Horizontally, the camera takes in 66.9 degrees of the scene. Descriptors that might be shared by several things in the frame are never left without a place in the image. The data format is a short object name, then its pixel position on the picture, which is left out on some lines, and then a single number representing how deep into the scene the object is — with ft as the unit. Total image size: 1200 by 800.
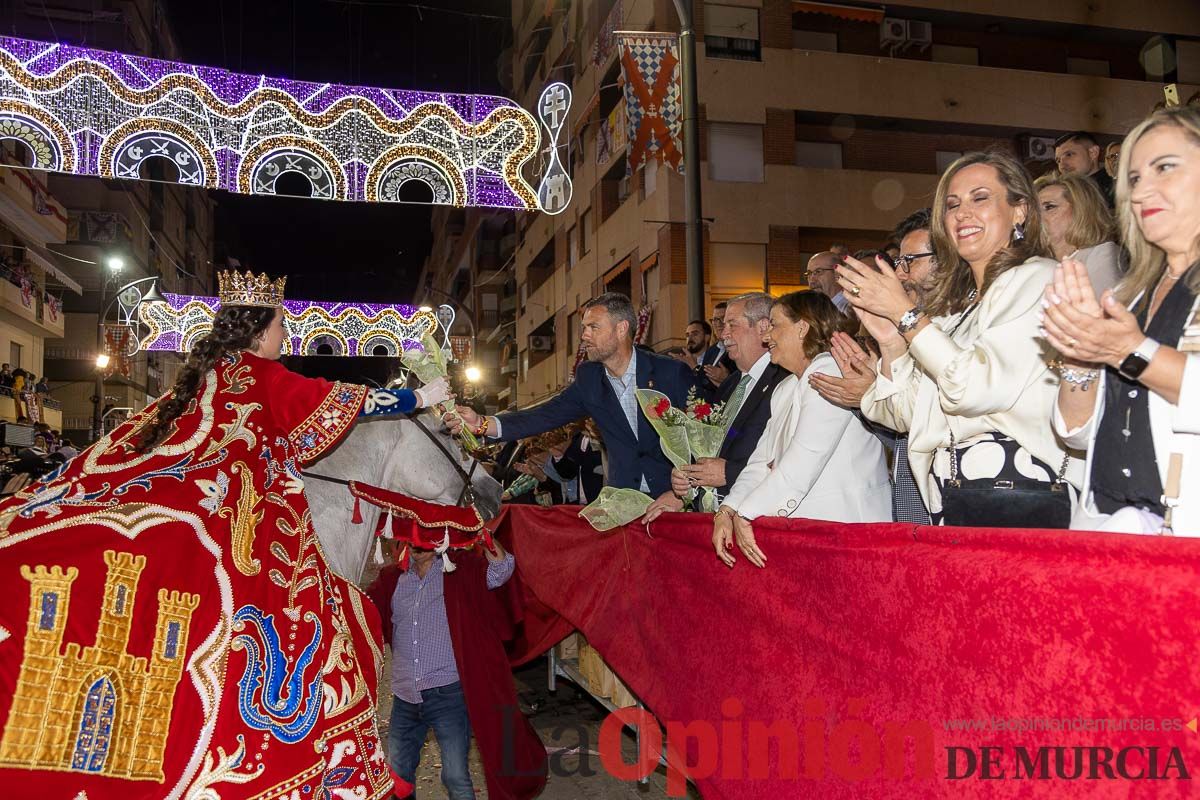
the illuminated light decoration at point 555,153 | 39.17
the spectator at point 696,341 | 31.27
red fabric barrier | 5.82
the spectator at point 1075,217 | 12.94
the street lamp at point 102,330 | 80.79
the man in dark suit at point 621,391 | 19.63
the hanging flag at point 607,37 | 53.36
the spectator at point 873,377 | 12.35
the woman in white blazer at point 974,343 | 8.95
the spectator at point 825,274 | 22.40
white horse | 15.23
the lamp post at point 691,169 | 33.91
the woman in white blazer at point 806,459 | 12.23
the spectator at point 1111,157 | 16.85
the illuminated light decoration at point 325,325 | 80.69
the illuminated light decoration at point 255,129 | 33.27
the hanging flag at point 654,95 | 41.09
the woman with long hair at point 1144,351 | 6.53
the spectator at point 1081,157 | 19.06
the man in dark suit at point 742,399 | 15.71
